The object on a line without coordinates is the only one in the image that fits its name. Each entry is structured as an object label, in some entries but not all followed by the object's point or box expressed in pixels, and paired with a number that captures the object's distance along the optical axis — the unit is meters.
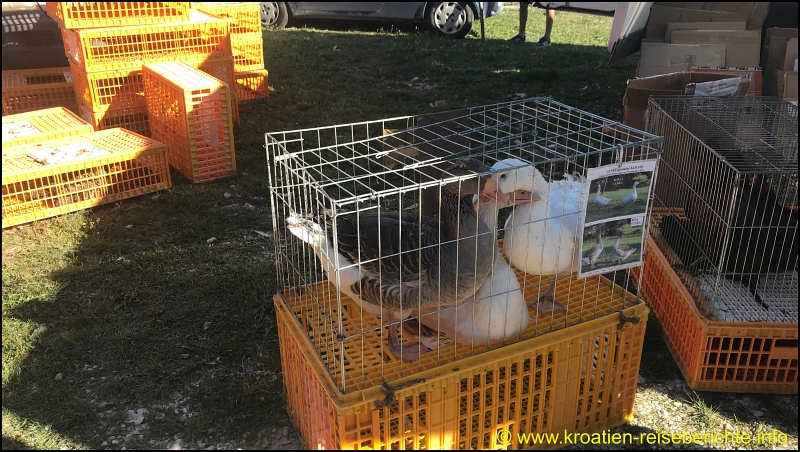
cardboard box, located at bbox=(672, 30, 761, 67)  7.18
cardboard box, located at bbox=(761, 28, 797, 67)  7.38
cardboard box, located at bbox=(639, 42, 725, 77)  7.12
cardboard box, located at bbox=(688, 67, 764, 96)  6.24
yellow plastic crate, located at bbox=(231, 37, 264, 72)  7.83
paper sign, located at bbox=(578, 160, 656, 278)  2.81
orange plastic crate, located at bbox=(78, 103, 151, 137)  6.35
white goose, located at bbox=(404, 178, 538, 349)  2.94
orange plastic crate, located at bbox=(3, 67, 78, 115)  6.88
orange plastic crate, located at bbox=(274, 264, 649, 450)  2.64
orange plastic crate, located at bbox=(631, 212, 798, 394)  3.38
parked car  11.92
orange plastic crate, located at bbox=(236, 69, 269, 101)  8.01
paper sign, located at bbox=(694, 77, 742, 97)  5.37
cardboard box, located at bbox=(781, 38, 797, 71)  6.77
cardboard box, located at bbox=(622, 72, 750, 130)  5.99
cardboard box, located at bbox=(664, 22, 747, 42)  7.56
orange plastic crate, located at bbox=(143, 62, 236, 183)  5.77
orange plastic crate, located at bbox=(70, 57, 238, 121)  6.18
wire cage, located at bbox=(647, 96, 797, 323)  3.72
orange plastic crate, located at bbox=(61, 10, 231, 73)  6.06
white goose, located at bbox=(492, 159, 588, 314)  3.18
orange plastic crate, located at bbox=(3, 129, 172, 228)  5.16
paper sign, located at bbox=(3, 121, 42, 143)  5.73
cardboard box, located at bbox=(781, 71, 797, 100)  5.93
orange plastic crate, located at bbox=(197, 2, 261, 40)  7.69
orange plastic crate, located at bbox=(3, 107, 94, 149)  5.68
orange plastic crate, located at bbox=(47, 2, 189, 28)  5.93
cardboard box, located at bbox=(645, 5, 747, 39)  8.04
